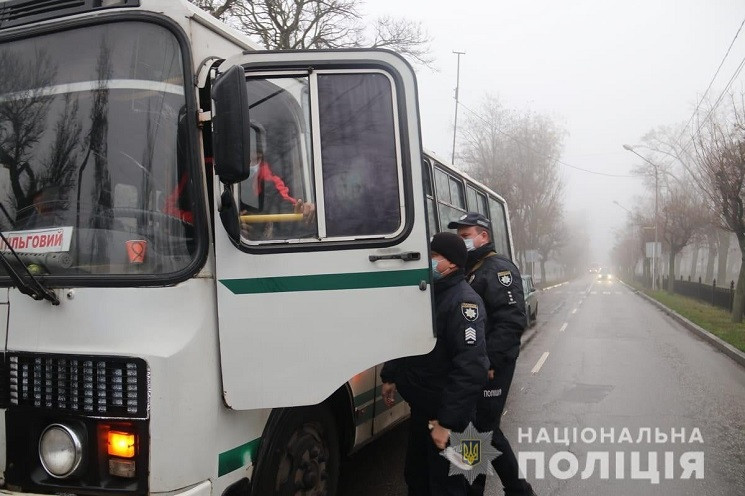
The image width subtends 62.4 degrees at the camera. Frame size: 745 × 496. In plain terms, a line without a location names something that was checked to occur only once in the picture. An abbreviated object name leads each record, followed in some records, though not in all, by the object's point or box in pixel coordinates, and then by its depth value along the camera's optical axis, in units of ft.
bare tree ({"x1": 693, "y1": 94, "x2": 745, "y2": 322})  49.11
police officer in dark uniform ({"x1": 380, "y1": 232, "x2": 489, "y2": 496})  10.62
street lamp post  124.67
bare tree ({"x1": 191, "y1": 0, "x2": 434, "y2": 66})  63.77
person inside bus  9.91
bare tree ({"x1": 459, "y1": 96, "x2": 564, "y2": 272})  134.72
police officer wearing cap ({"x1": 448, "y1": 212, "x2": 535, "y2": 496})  13.70
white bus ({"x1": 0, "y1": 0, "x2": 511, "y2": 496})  8.71
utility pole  111.75
